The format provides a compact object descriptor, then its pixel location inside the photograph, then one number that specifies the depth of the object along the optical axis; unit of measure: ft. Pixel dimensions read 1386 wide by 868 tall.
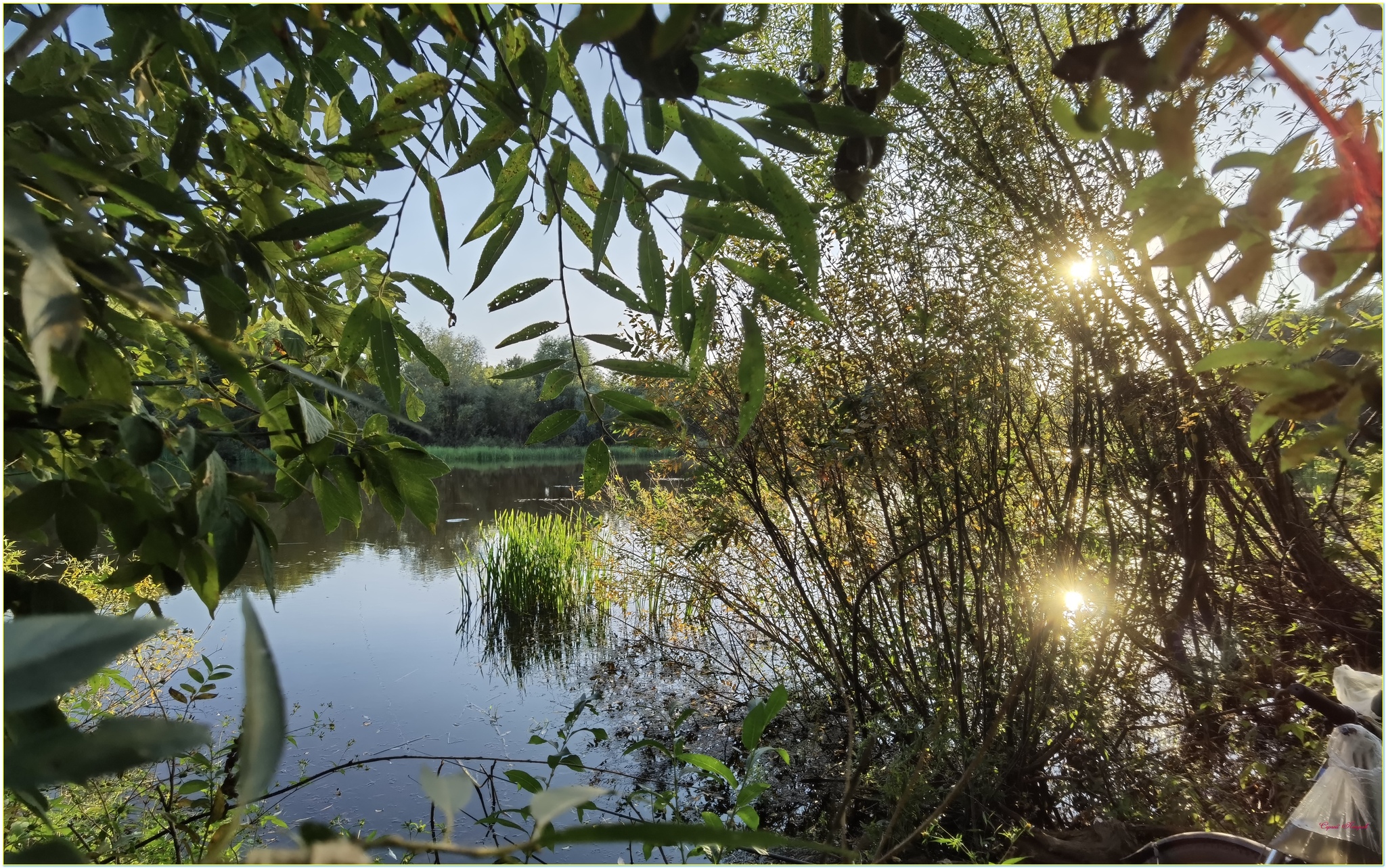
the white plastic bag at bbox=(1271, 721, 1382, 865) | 4.72
